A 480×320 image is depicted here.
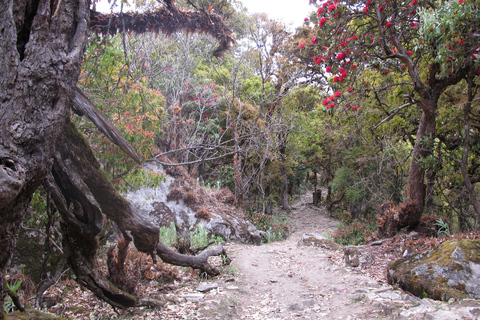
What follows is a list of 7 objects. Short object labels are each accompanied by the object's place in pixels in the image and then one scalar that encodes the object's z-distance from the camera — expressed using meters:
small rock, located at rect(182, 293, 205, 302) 4.27
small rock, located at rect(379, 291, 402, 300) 3.82
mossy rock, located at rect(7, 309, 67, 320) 2.14
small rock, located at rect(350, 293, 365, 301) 4.19
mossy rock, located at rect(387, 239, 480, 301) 3.46
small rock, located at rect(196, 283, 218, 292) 4.66
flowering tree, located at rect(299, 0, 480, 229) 4.93
